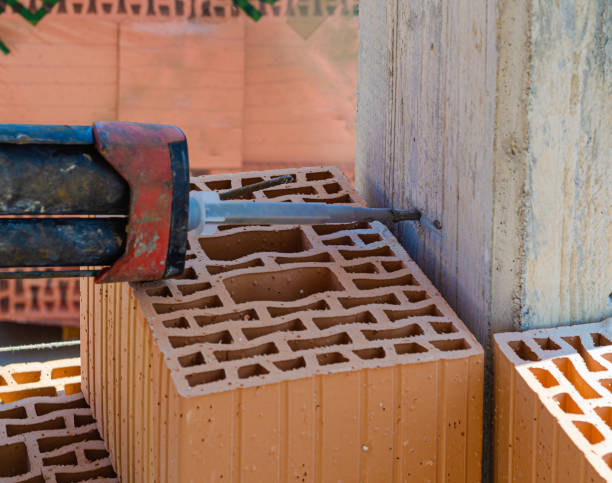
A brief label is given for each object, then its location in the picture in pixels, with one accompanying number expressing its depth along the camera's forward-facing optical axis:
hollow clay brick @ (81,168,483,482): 1.79
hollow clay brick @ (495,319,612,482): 1.75
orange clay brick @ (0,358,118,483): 1.99
